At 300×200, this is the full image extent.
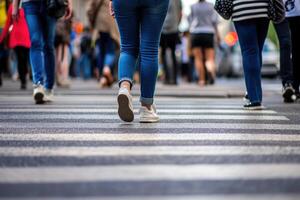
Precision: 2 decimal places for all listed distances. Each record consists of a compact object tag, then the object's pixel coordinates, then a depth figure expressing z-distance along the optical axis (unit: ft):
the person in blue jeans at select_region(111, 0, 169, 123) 22.38
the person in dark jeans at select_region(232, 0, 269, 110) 28.14
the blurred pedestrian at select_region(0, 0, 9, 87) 53.21
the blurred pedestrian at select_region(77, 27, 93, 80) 93.23
